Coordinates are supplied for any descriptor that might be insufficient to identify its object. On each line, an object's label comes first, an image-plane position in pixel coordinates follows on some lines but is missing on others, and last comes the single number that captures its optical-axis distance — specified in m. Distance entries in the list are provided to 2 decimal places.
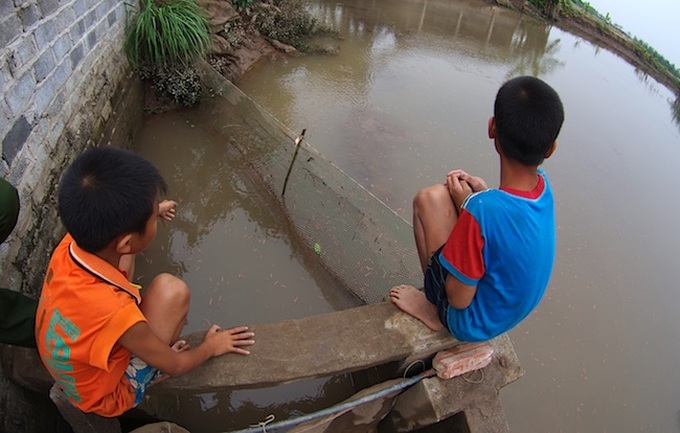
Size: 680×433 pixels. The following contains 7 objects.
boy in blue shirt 1.66
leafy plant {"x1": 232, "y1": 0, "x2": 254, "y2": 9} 6.52
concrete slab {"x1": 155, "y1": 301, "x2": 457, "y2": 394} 1.88
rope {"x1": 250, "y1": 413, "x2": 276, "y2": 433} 1.88
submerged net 3.01
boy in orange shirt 1.42
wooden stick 3.32
